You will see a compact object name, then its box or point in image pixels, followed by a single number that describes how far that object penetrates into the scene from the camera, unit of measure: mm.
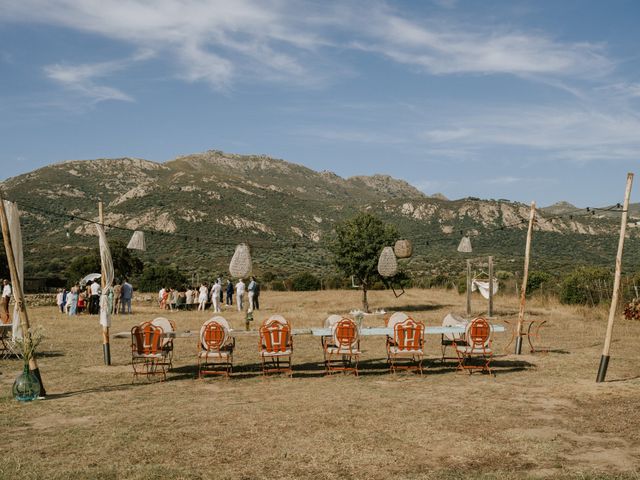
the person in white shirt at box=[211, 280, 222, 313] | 27828
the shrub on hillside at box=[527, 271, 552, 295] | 37031
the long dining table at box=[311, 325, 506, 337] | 11875
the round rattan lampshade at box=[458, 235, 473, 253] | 21438
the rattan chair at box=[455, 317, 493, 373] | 11586
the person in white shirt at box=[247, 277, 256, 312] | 25391
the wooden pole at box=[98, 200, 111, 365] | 12656
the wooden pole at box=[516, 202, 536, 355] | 13859
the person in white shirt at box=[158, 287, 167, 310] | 31719
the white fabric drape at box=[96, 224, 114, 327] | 12664
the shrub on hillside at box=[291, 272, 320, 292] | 45312
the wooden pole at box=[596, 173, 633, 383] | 10527
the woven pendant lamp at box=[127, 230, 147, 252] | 18750
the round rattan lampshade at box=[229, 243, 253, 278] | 16031
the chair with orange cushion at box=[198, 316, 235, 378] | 11062
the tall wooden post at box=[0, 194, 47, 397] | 9508
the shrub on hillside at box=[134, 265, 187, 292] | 45656
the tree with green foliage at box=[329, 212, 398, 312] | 27594
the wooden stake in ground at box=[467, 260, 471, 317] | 21953
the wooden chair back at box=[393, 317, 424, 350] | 11516
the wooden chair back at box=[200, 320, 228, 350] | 11047
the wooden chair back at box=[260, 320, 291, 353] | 11281
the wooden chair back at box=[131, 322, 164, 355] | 11134
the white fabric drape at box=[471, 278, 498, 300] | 24439
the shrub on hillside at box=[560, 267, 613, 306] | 27062
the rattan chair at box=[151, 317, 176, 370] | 11789
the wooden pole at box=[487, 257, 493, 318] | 20234
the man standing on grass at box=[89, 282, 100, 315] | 28188
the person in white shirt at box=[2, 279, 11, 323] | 15560
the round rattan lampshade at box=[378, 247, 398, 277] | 22781
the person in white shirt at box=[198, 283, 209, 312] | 30250
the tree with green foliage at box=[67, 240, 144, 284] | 46938
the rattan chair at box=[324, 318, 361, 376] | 11578
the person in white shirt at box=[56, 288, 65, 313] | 29266
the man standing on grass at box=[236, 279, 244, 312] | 28359
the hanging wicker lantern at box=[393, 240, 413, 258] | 22359
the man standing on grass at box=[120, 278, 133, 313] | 27797
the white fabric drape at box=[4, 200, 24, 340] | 10291
